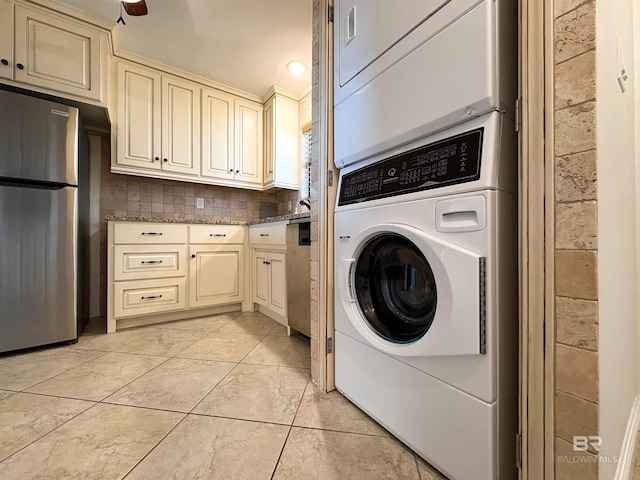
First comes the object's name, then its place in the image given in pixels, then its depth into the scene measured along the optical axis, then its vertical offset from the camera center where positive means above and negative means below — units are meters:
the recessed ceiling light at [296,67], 2.32 +1.52
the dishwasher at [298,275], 1.71 -0.23
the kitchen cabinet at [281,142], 2.74 +1.01
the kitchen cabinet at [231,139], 2.59 +1.01
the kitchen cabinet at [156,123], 2.20 +1.01
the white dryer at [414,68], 0.67 +0.52
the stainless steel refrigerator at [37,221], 1.60 +0.11
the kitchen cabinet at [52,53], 1.63 +1.21
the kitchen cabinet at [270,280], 2.03 -0.33
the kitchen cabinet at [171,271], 2.01 -0.26
